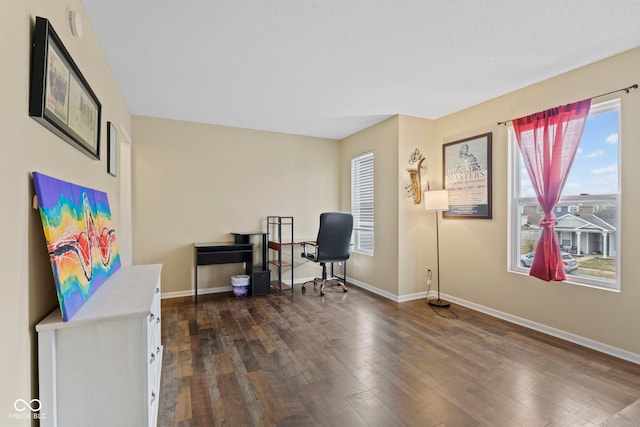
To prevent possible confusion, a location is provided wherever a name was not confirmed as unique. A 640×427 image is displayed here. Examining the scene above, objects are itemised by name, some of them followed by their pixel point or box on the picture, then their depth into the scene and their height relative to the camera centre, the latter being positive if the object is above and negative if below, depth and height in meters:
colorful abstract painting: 1.22 -0.13
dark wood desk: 4.09 -0.59
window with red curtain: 2.59 +0.05
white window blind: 4.82 +0.19
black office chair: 4.40 -0.40
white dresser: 1.20 -0.66
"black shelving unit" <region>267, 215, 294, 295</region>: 4.79 -0.49
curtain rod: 2.42 +1.03
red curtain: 2.79 +0.53
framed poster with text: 3.62 +0.47
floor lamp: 3.84 +0.13
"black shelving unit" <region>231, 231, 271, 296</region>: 4.37 -0.90
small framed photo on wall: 2.60 +0.59
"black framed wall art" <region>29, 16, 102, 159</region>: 1.23 +0.61
